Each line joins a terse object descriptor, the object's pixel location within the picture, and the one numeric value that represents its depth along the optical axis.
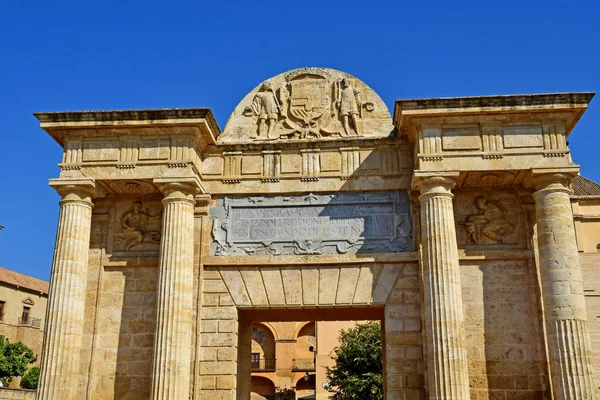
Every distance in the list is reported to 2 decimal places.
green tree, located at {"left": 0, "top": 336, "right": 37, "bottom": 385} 34.22
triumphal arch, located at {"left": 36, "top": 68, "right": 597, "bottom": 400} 11.12
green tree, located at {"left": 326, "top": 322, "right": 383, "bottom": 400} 25.06
